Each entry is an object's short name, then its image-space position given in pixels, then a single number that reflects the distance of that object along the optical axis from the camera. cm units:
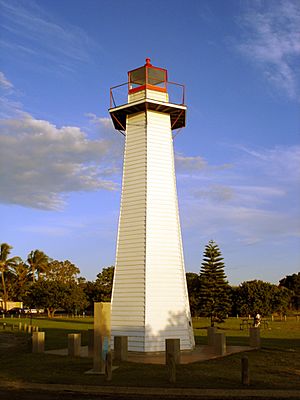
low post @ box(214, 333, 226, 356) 1808
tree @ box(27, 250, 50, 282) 8900
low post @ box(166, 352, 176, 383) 1232
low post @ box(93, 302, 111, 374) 1414
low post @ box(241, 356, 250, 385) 1200
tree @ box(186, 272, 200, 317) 6122
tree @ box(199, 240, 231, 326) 4450
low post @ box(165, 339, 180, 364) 1488
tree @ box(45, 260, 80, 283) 9162
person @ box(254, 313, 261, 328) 3311
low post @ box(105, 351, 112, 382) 1281
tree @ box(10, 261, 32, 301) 8238
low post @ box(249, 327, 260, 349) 2002
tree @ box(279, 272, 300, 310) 8750
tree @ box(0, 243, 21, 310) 8075
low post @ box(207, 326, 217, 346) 2151
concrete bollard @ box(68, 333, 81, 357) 1775
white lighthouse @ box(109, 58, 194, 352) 1861
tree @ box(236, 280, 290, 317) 5303
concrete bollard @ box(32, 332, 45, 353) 1870
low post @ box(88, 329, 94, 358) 2009
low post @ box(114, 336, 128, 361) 1631
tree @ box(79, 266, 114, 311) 7231
